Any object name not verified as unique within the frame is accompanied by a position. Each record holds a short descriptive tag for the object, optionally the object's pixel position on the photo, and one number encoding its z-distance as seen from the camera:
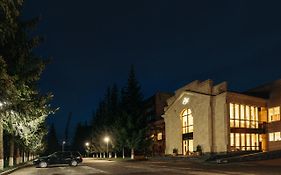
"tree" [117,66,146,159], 37.57
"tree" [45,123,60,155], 91.99
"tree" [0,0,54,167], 10.85
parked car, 24.31
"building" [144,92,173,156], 48.94
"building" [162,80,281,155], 32.64
